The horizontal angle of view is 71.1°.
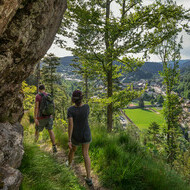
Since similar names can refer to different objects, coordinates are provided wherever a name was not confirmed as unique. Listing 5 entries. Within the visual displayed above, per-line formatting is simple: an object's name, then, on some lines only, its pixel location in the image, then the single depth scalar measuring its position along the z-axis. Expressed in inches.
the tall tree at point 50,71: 797.2
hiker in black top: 119.5
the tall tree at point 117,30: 203.2
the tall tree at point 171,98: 476.4
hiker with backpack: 167.2
